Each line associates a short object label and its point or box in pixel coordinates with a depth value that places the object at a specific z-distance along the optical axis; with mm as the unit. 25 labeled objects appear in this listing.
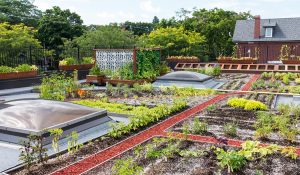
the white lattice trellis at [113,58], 15430
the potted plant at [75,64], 17062
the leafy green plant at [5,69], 13597
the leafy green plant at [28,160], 4917
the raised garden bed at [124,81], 14617
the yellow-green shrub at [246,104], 9352
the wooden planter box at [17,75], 13632
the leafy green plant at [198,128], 6980
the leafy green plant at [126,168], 4320
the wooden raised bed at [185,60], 22077
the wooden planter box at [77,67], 16984
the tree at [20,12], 37000
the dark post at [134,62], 14896
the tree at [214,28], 36125
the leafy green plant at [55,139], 5690
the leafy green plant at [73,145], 5817
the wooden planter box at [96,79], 15344
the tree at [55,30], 33094
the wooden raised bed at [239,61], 21150
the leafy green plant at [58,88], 10619
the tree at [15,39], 18641
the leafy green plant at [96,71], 15445
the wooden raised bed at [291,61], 20062
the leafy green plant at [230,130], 6775
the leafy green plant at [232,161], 4824
